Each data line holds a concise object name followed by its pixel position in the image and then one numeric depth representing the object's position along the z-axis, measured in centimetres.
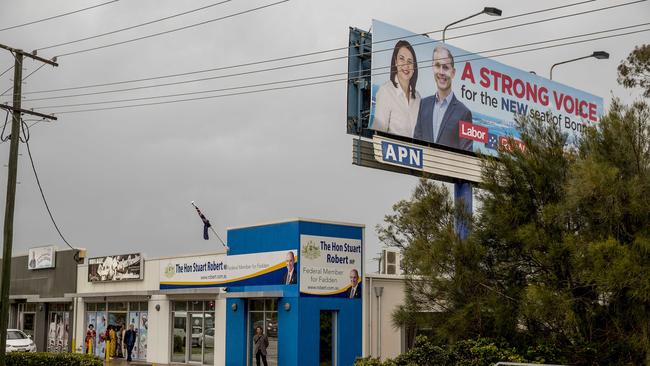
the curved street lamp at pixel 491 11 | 2978
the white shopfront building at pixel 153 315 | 3216
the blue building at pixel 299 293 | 2772
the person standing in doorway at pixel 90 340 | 3756
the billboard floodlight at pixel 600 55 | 3612
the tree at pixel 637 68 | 3016
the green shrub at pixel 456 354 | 2064
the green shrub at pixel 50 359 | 2555
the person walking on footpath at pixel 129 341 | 3559
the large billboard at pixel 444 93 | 2902
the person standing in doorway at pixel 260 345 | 2783
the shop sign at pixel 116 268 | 3609
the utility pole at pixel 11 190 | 2455
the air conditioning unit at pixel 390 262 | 3225
